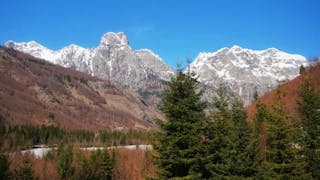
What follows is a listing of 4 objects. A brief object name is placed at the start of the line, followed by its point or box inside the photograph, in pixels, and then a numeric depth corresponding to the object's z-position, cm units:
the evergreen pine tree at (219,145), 2960
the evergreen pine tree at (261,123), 6141
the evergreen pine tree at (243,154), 3186
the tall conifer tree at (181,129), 2717
